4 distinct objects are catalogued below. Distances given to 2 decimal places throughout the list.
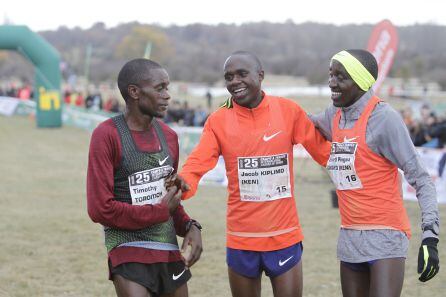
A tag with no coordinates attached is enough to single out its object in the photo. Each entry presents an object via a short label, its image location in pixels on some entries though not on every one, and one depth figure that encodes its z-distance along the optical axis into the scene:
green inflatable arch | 25.20
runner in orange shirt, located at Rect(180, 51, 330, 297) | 4.13
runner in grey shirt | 3.80
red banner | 10.30
